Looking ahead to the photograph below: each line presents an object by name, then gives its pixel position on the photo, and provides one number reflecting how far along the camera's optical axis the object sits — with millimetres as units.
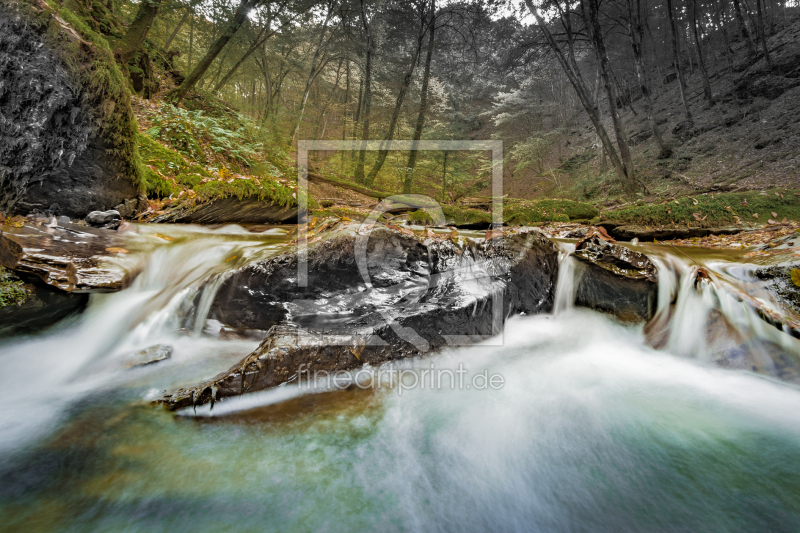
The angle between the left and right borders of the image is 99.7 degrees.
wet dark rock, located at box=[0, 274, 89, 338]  3293
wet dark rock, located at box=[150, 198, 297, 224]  5629
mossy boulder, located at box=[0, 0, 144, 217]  3992
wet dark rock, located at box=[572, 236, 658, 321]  4250
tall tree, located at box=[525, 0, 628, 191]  10594
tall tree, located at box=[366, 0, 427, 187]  13297
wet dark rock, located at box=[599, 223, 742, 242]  6742
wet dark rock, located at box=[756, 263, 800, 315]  3646
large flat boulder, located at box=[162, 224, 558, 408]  3248
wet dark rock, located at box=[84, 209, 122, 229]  4605
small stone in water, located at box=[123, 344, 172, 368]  3172
